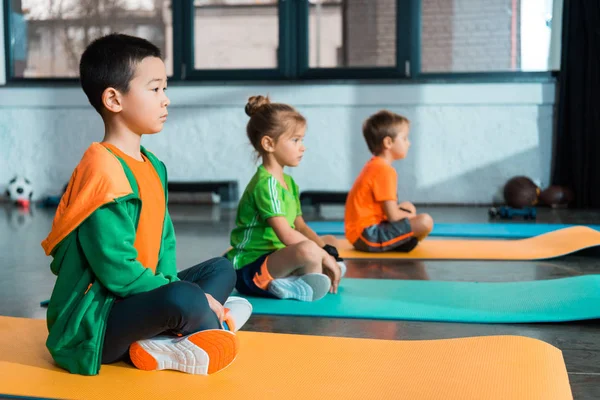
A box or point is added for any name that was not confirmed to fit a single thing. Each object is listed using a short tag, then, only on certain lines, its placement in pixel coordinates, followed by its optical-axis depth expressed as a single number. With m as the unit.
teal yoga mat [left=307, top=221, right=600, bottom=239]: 3.94
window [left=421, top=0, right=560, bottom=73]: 5.56
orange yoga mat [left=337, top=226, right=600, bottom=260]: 3.18
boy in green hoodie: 1.48
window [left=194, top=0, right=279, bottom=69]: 5.80
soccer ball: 5.70
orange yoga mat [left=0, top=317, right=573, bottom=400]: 1.41
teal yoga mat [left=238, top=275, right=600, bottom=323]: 2.06
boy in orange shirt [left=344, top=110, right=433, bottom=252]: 3.31
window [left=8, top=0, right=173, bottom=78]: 5.93
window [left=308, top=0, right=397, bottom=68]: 5.68
